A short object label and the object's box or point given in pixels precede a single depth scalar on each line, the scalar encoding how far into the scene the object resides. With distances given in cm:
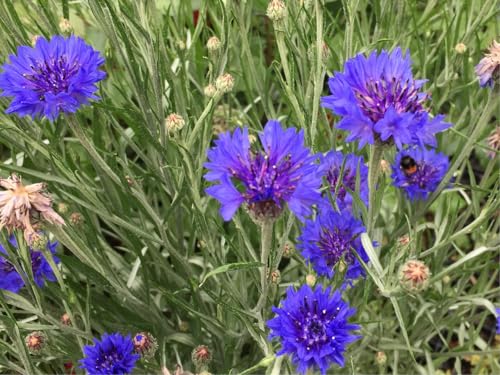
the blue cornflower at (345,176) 23
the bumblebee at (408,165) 25
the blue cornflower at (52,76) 18
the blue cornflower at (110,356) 21
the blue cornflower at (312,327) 18
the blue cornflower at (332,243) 21
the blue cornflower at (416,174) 25
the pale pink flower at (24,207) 17
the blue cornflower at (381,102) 15
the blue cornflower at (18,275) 22
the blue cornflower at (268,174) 15
